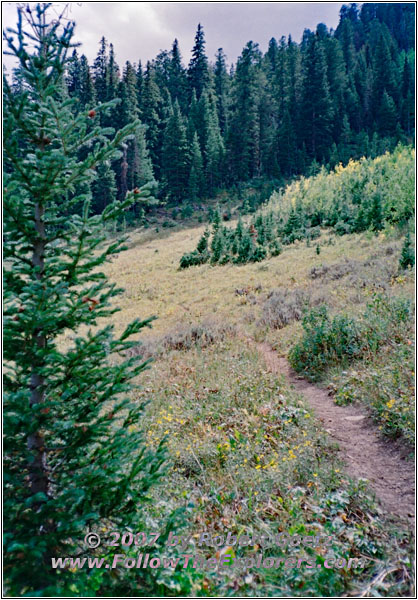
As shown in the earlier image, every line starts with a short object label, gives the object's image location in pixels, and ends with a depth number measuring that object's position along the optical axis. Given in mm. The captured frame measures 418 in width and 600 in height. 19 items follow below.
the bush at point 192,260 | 21031
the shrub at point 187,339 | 9305
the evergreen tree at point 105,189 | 40875
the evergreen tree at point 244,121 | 49094
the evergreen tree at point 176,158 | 47125
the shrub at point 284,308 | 9719
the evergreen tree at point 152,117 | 51469
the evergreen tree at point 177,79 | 65188
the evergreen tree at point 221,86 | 62500
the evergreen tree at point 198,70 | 62181
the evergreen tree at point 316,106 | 48906
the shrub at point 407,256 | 9273
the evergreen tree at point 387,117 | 46125
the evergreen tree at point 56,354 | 2617
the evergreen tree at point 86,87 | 47500
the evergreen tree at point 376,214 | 15562
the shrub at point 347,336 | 6641
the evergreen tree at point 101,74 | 51831
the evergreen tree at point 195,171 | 46750
